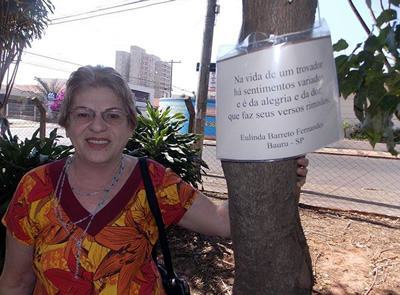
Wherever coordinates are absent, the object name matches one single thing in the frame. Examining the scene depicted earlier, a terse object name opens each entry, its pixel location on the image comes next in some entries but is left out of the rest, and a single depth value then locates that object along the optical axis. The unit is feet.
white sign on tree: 3.12
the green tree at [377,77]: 3.38
